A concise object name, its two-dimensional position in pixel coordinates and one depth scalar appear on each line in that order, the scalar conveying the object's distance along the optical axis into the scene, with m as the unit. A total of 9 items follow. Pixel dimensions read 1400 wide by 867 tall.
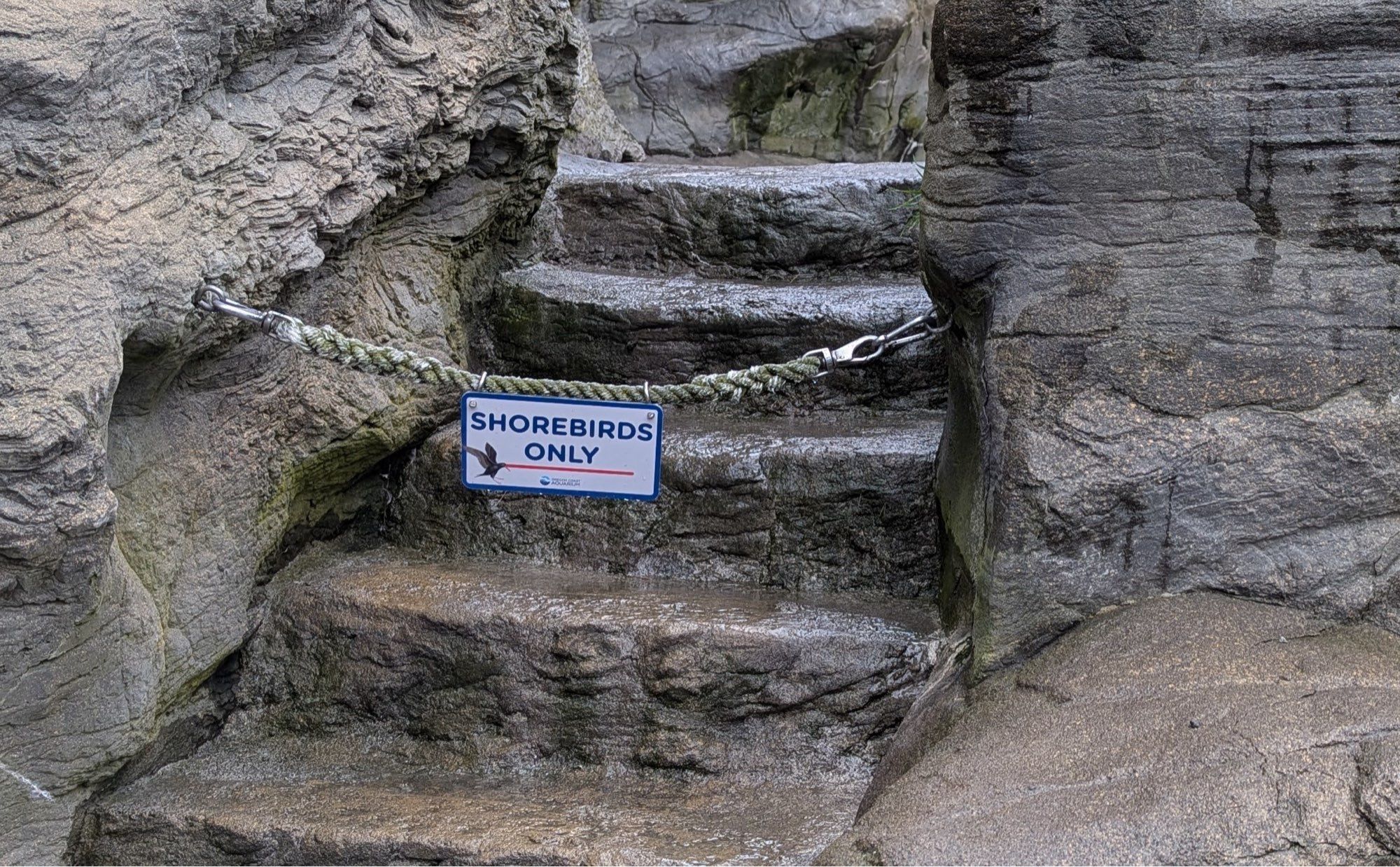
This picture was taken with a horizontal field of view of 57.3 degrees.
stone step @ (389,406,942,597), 2.82
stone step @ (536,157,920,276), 3.71
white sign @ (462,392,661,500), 2.41
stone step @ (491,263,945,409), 3.25
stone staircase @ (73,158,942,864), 2.39
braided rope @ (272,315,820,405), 2.40
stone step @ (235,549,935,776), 2.54
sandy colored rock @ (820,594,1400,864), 1.64
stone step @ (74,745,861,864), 2.27
